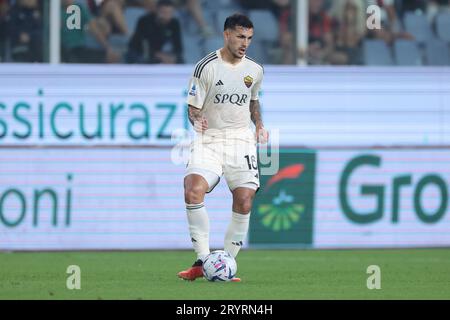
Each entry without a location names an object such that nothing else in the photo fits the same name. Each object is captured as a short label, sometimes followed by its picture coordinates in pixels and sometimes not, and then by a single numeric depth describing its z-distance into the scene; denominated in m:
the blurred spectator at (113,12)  15.34
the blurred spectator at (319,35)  15.89
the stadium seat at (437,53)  16.39
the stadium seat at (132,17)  15.50
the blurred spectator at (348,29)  16.11
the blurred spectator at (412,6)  16.34
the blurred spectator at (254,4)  15.85
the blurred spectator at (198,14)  15.73
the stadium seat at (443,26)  16.36
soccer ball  10.30
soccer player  10.54
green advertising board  14.96
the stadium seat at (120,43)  15.46
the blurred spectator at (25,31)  15.16
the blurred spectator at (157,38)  15.50
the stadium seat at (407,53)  16.31
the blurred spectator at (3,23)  15.14
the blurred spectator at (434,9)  16.50
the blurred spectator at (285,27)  15.84
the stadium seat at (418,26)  16.36
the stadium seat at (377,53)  16.23
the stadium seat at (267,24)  15.87
